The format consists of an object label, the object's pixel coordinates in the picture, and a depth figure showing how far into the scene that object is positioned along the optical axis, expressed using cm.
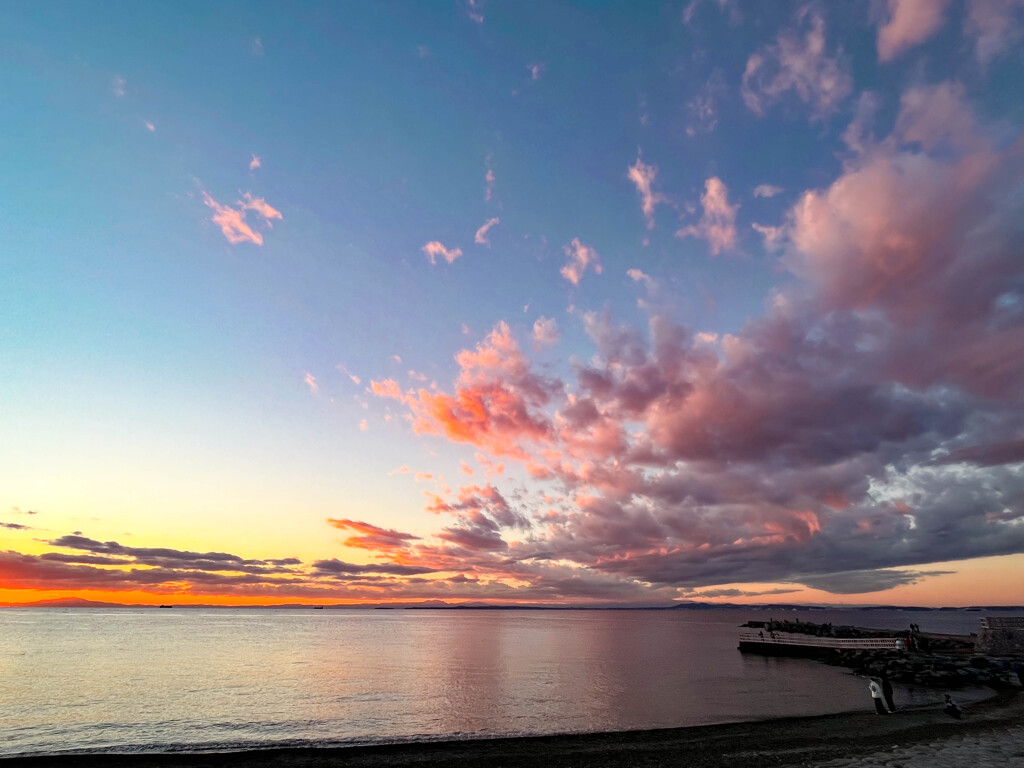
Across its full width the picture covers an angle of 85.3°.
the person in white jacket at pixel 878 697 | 3225
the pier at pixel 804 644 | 6594
